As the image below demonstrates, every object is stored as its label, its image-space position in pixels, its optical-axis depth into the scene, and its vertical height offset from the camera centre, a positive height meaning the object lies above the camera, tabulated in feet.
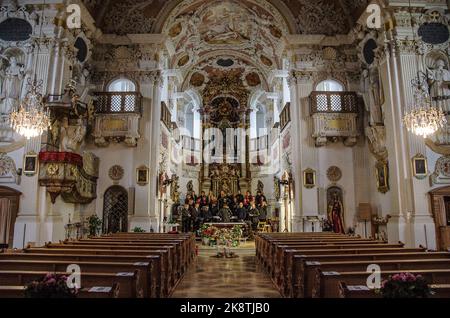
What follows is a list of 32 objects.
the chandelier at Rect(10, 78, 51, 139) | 29.58 +8.26
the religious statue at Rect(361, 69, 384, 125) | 42.24 +14.00
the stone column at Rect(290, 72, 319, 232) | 47.44 +8.99
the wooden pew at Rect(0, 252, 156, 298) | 17.16 -1.92
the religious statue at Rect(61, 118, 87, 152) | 37.68 +8.70
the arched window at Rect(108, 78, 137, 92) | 50.49 +18.49
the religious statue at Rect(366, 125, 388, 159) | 41.81 +8.84
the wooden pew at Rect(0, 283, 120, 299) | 11.06 -2.35
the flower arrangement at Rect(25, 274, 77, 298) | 9.29 -1.83
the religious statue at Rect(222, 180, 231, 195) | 81.97 +6.75
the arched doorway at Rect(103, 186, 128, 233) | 47.78 +0.97
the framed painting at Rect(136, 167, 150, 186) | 47.42 +5.49
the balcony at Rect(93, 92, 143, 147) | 47.11 +13.03
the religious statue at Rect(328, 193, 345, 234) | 45.70 +0.17
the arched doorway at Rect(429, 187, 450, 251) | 33.99 -0.01
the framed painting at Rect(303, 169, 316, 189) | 47.62 +4.89
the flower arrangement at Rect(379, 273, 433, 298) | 9.27 -1.84
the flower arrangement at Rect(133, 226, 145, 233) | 44.54 -1.56
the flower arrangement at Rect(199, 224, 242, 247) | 41.11 -2.13
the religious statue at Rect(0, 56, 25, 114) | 36.60 +13.37
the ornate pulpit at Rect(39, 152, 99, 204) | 34.53 +4.41
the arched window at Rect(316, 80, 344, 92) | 50.77 +18.27
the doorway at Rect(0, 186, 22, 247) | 34.73 +0.56
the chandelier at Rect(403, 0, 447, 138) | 29.37 +8.11
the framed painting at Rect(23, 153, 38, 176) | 35.06 +5.17
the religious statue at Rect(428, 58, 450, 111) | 36.29 +13.47
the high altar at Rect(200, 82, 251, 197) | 83.10 +19.50
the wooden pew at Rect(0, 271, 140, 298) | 12.78 -2.24
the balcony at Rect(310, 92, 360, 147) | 47.37 +13.11
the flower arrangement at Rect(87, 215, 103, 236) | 44.37 -0.81
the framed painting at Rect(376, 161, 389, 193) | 41.98 +4.72
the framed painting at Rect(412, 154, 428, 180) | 34.50 +4.64
